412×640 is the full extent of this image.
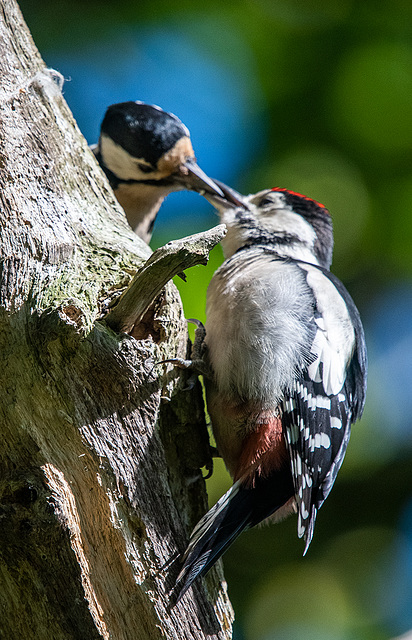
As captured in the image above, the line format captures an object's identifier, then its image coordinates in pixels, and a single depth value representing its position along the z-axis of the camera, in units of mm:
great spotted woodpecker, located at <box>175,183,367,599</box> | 4165
